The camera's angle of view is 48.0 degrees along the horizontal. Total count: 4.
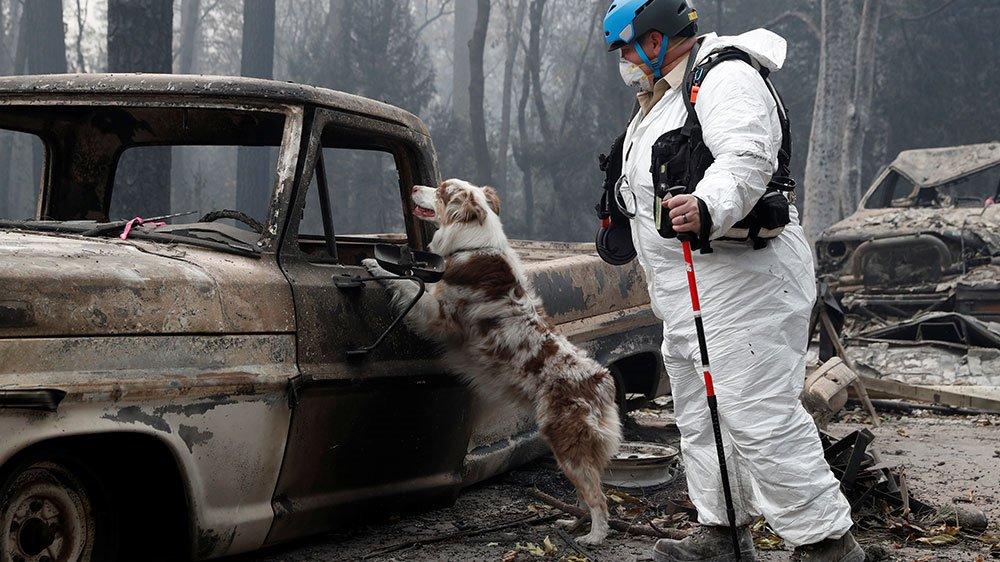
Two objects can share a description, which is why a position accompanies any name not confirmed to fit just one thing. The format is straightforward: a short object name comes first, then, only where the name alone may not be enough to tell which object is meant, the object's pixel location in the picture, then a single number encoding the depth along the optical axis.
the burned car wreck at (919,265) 9.97
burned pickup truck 3.10
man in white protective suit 3.73
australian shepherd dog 4.52
